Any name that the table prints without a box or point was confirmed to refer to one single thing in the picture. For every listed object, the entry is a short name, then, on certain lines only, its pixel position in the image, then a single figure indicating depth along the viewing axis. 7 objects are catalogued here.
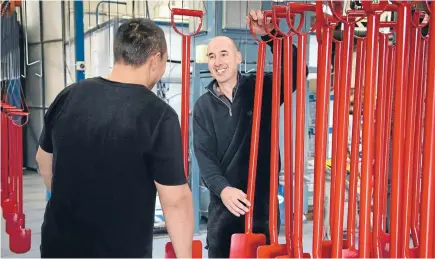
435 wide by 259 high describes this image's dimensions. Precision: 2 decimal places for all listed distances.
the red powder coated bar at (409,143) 1.08
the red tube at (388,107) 1.22
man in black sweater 2.17
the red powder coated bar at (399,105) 1.03
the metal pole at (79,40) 4.45
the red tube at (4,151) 4.02
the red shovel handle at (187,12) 1.41
